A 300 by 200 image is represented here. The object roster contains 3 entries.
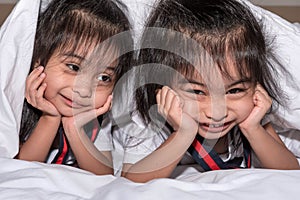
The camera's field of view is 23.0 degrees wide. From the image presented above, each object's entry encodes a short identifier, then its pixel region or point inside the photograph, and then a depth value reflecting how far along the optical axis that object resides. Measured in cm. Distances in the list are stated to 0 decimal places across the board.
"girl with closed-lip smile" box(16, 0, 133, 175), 90
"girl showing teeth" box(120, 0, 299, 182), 87
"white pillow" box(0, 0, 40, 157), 90
